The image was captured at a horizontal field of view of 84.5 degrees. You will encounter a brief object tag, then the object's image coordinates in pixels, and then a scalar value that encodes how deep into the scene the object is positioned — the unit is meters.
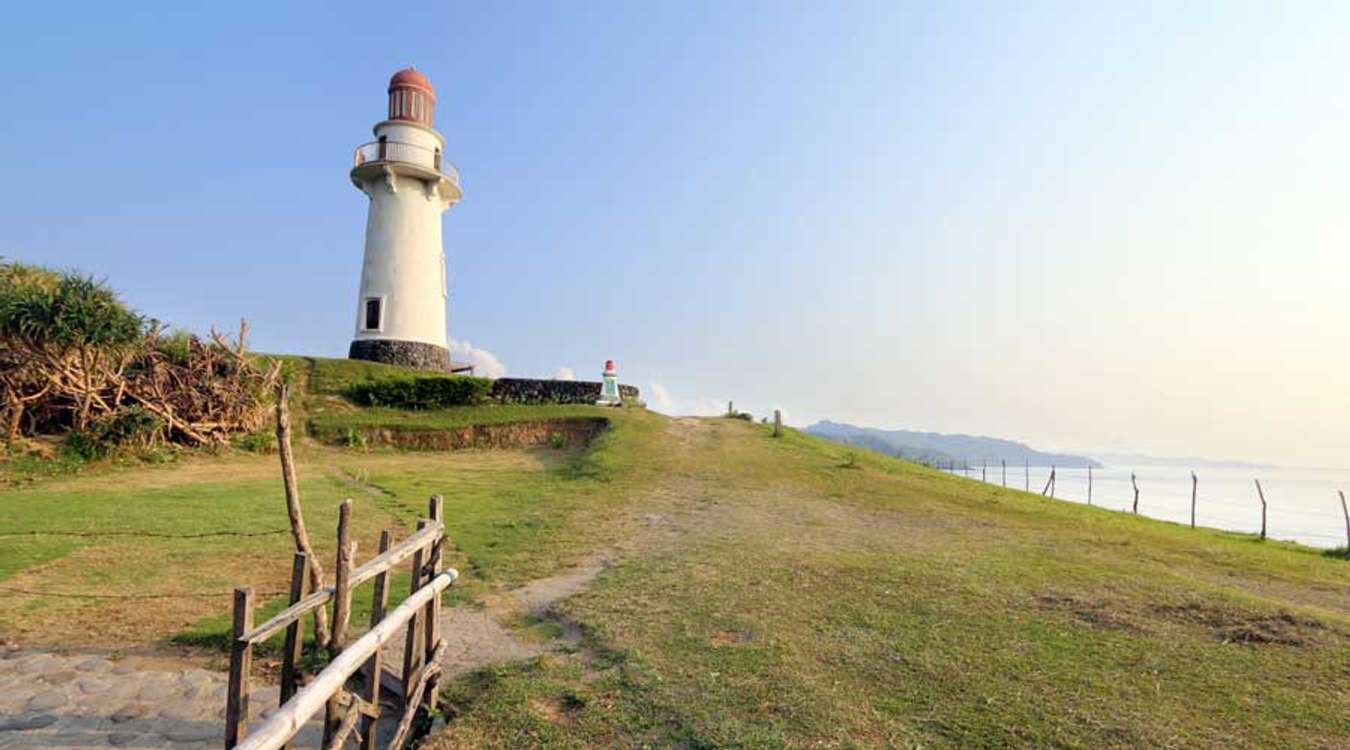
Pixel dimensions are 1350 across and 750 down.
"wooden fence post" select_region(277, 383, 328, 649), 5.01
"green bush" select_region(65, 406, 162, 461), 16.66
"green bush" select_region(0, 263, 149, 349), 16.33
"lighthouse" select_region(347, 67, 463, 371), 28.28
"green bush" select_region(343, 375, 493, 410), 24.97
